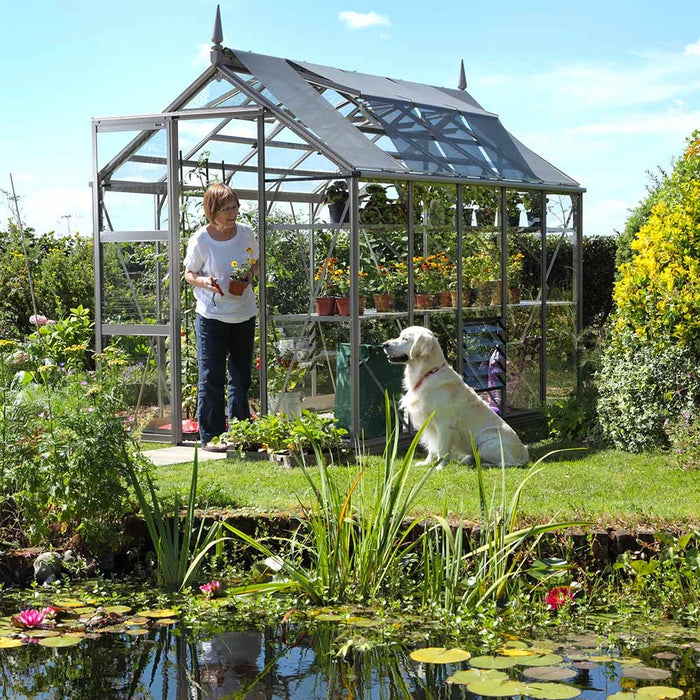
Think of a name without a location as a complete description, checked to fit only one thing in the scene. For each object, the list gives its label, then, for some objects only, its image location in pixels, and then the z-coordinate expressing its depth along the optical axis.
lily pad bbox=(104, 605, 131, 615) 5.03
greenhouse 9.04
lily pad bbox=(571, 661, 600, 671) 4.26
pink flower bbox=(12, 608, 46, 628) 4.81
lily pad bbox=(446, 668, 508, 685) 4.12
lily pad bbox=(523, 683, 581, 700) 3.93
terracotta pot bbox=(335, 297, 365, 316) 8.87
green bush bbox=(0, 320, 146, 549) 5.51
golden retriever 8.18
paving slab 8.57
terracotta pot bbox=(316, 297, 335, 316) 8.95
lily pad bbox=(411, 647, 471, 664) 4.30
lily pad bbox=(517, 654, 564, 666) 4.25
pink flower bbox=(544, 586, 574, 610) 4.89
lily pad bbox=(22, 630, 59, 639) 4.74
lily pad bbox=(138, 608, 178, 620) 4.97
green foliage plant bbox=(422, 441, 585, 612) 4.83
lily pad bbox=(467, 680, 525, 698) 3.95
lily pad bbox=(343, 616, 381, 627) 4.76
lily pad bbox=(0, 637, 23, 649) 4.66
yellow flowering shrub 8.51
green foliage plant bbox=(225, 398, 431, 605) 4.97
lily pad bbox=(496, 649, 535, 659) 4.38
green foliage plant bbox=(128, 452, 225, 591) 5.25
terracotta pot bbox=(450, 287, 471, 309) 10.03
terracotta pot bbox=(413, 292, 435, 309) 9.61
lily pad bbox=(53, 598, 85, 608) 5.14
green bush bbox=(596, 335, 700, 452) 8.62
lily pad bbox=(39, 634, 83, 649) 4.65
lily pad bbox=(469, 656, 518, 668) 4.25
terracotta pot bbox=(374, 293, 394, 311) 9.12
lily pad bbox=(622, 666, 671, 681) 4.15
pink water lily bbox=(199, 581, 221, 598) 5.16
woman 8.74
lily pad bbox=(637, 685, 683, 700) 3.95
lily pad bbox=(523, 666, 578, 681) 4.12
